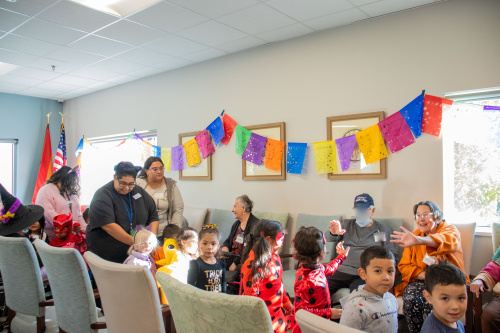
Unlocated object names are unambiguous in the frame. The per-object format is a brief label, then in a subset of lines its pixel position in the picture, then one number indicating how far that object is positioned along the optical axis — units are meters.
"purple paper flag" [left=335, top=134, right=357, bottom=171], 3.58
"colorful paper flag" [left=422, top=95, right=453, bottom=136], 3.12
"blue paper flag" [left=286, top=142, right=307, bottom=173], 3.94
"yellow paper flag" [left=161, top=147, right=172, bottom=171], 5.40
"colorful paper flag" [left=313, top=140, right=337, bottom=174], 3.72
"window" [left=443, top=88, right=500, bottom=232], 3.15
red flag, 6.79
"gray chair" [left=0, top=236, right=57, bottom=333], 2.50
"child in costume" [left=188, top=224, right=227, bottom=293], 2.22
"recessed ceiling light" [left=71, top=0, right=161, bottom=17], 3.21
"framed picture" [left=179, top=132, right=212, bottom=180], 4.87
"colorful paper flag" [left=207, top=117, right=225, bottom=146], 4.64
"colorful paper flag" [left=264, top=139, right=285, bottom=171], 4.10
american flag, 6.91
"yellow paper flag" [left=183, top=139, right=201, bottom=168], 5.00
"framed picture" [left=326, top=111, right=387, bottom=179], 3.46
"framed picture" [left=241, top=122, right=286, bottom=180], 4.11
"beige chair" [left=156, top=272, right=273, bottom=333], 1.17
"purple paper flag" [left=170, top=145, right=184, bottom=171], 5.22
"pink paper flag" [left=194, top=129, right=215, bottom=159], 4.82
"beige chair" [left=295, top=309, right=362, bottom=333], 1.01
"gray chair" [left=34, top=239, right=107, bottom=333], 2.08
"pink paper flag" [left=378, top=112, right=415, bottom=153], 3.28
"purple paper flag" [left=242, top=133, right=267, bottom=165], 4.25
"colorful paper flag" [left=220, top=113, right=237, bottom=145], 4.59
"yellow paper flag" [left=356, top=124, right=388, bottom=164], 3.42
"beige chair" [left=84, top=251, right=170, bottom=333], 1.67
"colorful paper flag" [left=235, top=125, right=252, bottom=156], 4.43
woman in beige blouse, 3.94
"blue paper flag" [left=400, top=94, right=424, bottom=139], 3.19
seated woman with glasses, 2.52
